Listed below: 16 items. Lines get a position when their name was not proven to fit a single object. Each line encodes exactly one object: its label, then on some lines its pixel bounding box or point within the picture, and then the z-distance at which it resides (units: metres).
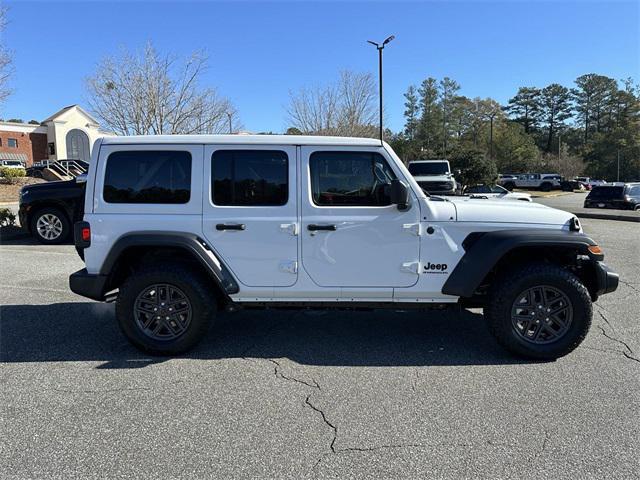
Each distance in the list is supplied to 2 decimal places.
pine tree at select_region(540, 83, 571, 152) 92.12
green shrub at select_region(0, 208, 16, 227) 11.06
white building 59.03
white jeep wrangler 3.90
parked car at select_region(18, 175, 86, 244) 9.63
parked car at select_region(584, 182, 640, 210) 21.30
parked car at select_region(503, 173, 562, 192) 52.09
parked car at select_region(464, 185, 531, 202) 24.16
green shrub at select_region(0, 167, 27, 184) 24.23
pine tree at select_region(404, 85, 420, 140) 73.69
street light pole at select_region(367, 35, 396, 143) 23.53
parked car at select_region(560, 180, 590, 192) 51.29
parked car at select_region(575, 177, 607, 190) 53.60
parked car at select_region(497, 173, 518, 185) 52.99
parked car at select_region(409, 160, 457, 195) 18.19
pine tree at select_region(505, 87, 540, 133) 94.38
